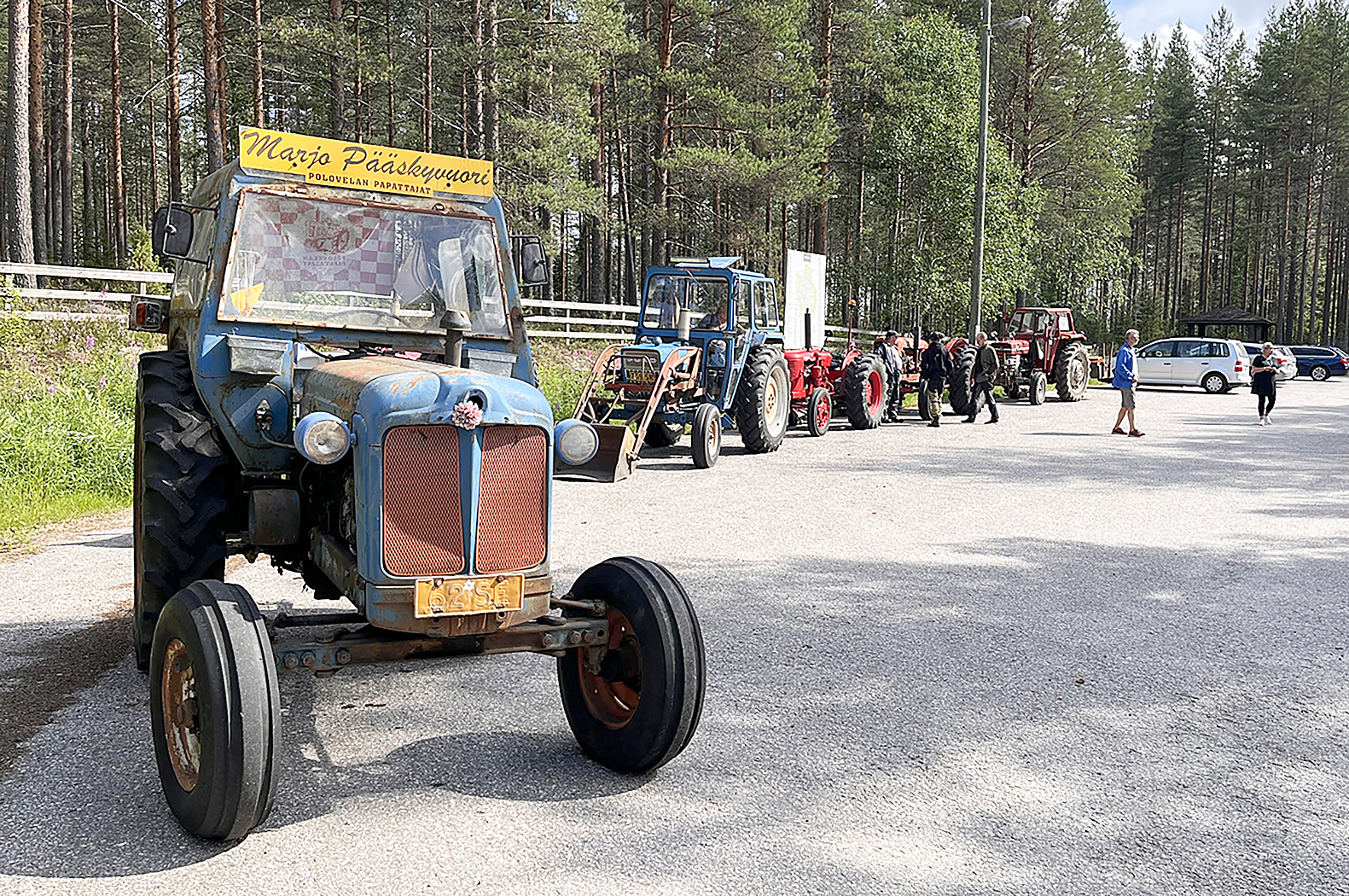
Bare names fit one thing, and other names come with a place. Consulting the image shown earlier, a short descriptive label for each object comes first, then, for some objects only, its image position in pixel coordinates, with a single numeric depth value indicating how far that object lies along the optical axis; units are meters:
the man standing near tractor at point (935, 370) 20.72
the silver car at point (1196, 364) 34.16
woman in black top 21.77
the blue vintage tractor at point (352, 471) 3.91
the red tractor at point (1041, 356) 26.52
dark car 43.56
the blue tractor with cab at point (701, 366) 14.76
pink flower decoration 3.97
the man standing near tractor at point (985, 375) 21.19
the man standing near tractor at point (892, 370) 21.19
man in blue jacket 19.20
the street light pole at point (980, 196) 25.97
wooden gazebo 51.47
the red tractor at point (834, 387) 18.55
